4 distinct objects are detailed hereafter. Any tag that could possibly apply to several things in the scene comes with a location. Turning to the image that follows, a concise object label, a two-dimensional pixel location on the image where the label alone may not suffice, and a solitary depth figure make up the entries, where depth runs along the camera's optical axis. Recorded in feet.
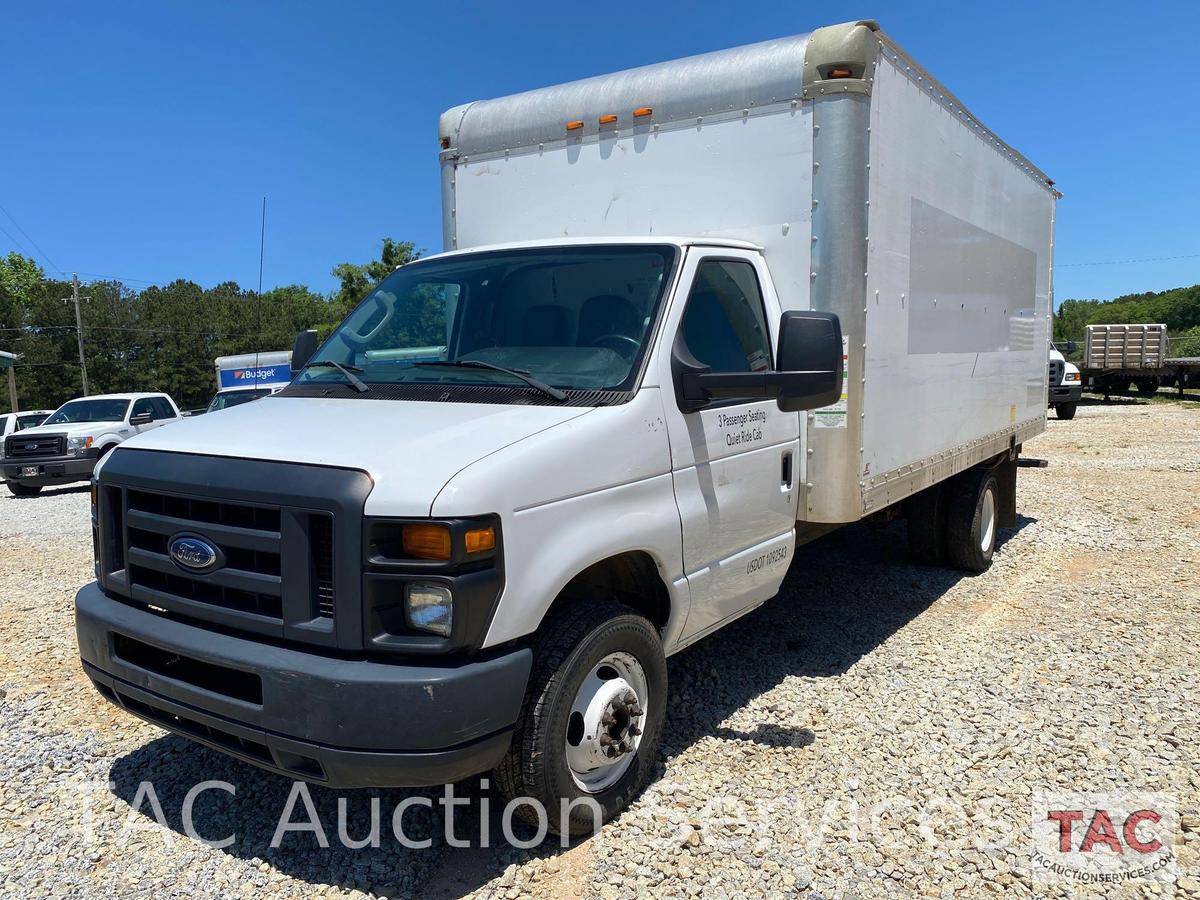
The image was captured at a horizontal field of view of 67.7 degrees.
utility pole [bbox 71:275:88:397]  169.90
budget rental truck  56.54
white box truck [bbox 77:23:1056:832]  9.21
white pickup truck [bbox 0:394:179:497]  50.78
